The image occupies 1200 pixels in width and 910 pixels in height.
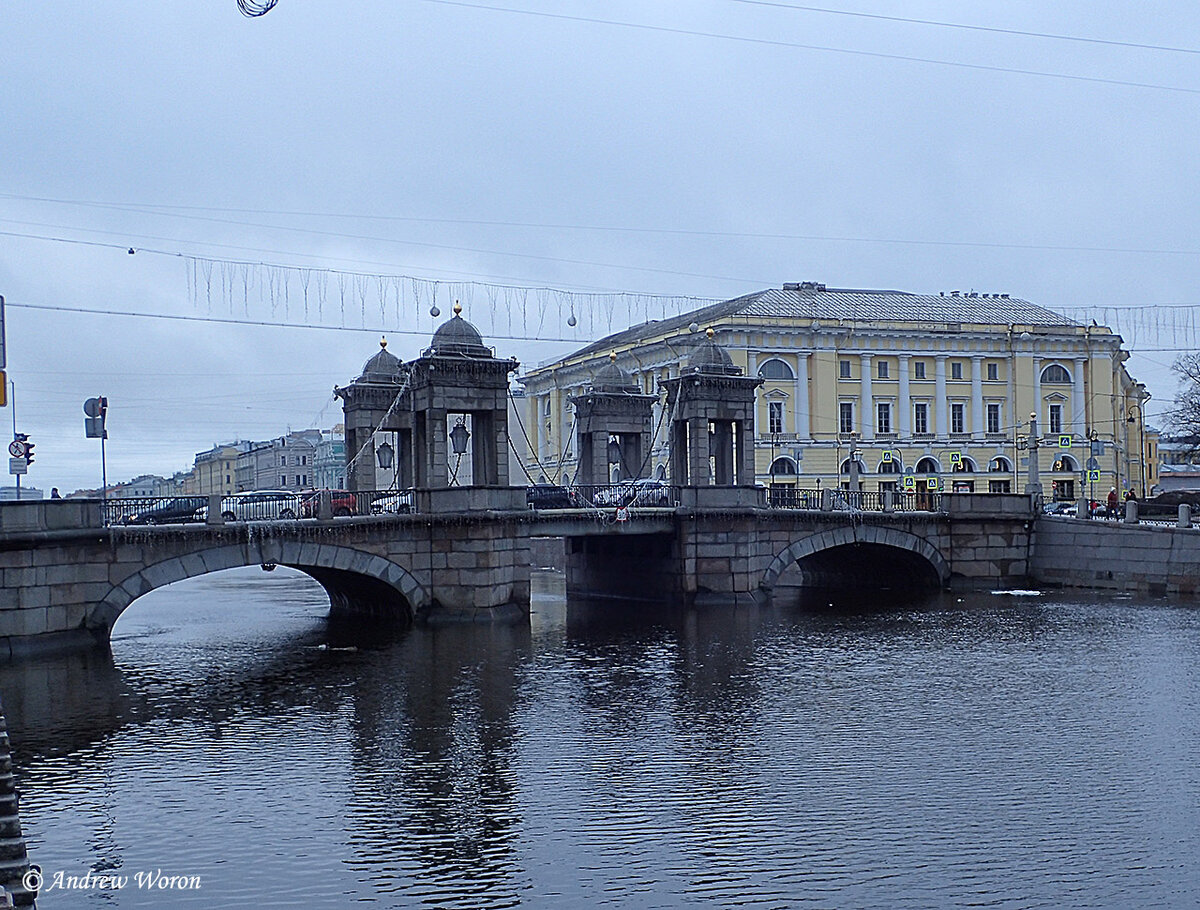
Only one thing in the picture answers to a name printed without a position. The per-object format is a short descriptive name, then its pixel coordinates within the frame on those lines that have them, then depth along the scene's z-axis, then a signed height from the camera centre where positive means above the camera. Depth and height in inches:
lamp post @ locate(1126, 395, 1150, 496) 3602.4 +119.4
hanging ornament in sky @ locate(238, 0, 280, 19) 757.3 +296.8
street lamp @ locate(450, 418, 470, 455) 1961.1 +101.0
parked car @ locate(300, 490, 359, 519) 1552.7 -1.4
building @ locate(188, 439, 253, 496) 7175.2 +212.2
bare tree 2893.7 +183.6
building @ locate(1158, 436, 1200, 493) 5098.4 +38.3
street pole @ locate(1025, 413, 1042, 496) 2153.9 +26.3
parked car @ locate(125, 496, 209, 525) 1448.1 -9.9
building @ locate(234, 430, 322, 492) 6496.1 +204.5
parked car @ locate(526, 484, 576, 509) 1898.4 -1.6
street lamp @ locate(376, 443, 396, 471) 2197.1 +80.3
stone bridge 1288.1 -72.6
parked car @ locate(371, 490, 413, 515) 1615.4 -5.1
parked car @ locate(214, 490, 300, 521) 1494.8 -5.5
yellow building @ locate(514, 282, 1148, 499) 3127.5 +265.1
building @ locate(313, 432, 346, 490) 5979.3 +195.4
